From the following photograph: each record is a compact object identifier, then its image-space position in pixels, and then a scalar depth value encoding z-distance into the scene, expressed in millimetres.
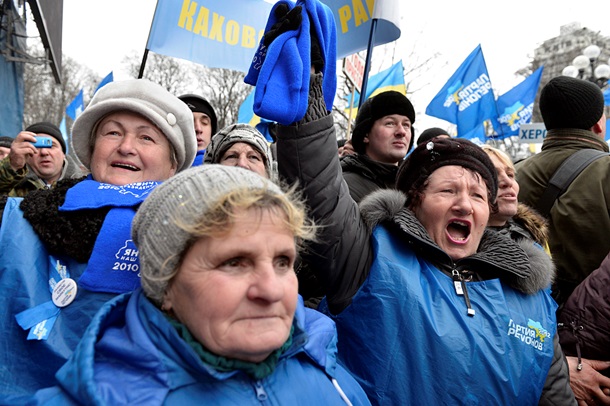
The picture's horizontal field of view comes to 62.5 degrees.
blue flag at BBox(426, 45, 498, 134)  8125
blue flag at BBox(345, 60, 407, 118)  7035
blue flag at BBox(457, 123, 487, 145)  8398
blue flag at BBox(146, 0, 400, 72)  3965
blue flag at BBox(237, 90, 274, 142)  6117
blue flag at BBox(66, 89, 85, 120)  9148
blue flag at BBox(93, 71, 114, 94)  7336
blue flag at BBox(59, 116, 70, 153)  10468
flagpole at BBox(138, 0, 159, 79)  3185
